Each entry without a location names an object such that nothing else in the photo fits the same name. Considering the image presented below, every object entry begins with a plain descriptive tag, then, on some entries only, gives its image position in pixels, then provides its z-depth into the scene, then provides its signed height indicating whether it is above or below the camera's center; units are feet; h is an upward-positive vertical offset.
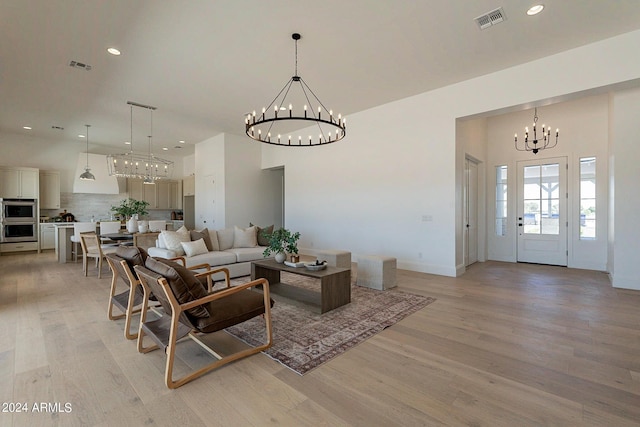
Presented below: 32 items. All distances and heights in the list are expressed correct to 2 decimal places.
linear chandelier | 31.86 +5.70
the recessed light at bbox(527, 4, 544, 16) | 10.07 +7.16
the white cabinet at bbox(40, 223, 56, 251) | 26.84 -2.35
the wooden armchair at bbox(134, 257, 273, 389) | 6.73 -2.63
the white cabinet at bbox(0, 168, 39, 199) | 25.34 +2.58
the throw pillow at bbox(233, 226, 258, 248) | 18.52 -1.73
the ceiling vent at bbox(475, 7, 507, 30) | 10.37 +7.14
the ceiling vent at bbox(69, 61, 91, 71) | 13.82 +7.12
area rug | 8.07 -3.96
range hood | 29.14 +3.43
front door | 20.22 +0.01
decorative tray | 12.15 -2.35
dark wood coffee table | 11.18 -3.16
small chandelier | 20.26 +5.04
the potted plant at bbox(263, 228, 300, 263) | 13.08 -1.44
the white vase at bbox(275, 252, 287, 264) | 13.26 -2.10
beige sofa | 15.39 -2.09
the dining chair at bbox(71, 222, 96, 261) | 20.38 -1.23
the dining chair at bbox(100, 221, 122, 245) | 21.70 -1.19
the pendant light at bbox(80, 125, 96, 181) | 25.45 +3.15
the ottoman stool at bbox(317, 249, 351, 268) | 16.83 -2.74
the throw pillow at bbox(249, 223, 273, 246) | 19.15 -1.58
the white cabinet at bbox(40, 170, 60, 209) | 27.58 +2.13
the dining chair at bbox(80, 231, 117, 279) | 17.33 -2.31
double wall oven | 25.11 -0.76
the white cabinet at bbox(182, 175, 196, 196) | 34.96 +3.21
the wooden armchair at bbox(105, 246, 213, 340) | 9.09 -2.30
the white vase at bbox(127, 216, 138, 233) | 19.35 -0.97
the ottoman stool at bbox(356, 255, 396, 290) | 14.42 -3.10
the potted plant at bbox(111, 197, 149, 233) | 21.62 +0.15
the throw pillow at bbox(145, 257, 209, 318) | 6.99 -1.77
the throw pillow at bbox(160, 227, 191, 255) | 15.52 -1.55
